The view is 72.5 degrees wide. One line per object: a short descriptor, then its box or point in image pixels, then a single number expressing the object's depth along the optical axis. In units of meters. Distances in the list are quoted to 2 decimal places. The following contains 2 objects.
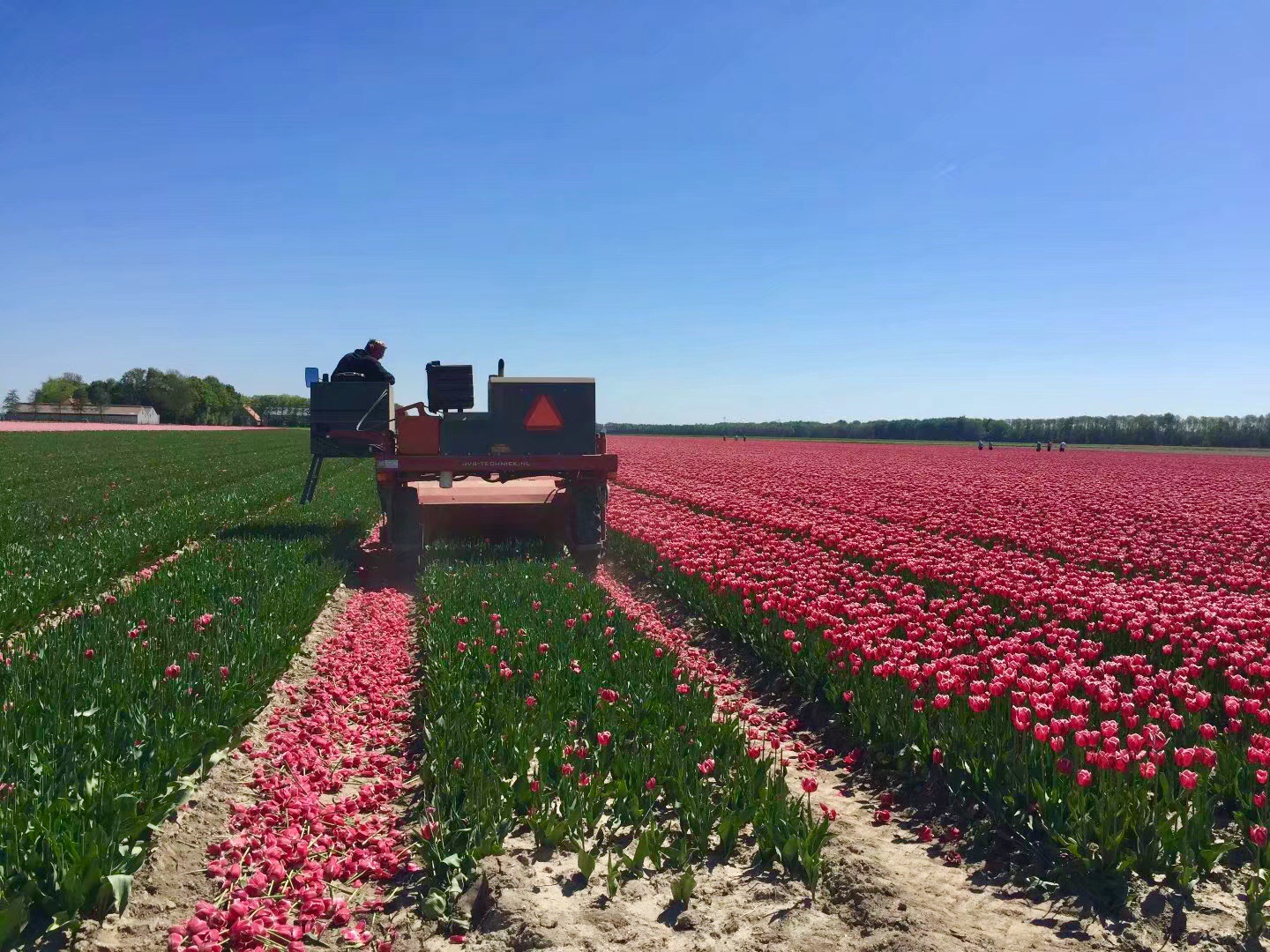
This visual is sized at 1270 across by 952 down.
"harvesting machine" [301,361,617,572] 12.88
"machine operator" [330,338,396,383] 14.09
